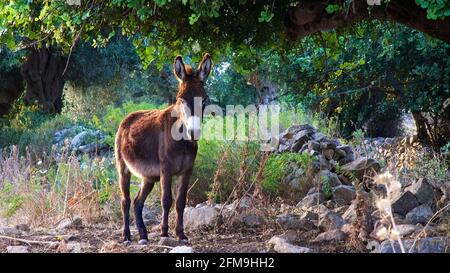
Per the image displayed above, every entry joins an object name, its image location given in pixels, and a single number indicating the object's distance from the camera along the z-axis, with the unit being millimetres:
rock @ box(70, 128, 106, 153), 18956
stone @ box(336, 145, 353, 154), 13638
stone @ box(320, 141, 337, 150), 13406
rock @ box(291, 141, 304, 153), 13718
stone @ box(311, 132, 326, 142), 13852
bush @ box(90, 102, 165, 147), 12641
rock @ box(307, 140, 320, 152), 13250
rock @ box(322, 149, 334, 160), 13305
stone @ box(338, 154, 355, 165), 13406
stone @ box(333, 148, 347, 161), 13508
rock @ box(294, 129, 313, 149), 13828
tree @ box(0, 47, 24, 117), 22172
